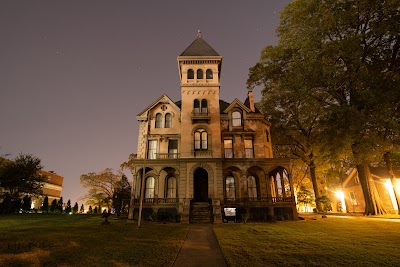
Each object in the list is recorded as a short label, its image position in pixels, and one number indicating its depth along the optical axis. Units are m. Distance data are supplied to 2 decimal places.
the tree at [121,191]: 44.04
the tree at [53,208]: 46.18
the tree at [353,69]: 20.11
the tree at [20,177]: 34.47
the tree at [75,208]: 45.93
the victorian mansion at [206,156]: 24.98
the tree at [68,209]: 45.00
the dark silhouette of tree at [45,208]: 45.70
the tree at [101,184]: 48.56
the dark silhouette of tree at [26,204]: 39.79
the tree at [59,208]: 46.46
